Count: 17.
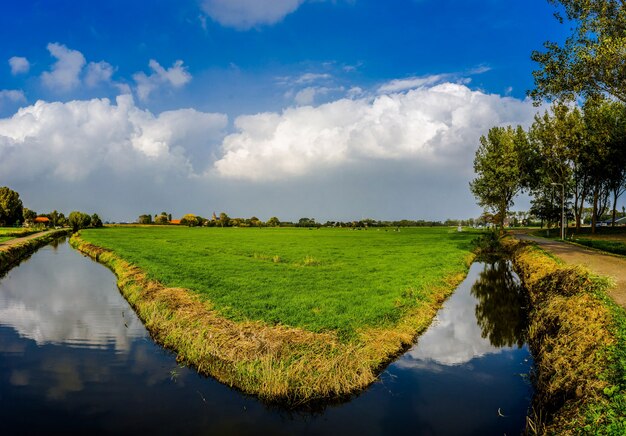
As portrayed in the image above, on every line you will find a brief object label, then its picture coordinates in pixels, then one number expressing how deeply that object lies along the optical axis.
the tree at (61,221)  155.00
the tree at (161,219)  180.95
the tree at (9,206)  121.84
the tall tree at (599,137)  53.97
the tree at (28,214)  147.75
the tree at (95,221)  142.00
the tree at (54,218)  155.88
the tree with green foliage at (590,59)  23.77
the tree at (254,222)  187.75
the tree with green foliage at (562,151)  54.56
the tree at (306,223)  190.62
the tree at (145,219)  174.49
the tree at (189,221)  174.84
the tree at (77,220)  128.62
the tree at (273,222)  193.38
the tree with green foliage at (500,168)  63.38
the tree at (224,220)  177.82
